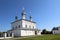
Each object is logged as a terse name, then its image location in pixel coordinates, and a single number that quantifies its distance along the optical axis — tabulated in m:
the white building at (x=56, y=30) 27.52
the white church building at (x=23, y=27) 16.30
